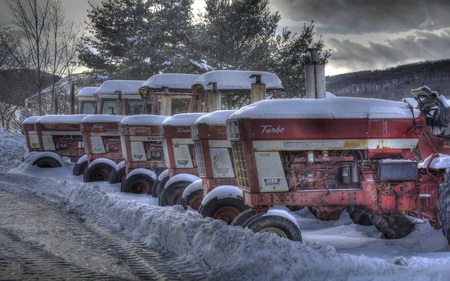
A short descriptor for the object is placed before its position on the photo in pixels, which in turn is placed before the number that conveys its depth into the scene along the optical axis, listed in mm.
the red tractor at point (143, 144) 12875
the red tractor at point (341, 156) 6383
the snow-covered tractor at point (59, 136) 18047
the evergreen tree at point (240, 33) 26375
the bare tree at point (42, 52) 30594
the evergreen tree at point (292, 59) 24547
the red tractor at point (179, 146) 10828
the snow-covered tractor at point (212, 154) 8625
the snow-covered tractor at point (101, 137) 15336
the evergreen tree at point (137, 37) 27578
